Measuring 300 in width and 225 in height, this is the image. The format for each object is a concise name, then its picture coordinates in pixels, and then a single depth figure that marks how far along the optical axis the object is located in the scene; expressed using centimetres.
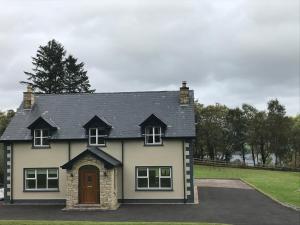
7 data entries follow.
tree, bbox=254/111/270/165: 5337
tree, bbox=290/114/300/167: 5434
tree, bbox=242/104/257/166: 5425
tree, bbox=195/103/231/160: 5342
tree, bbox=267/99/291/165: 5311
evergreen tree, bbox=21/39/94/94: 5582
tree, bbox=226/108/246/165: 5538
